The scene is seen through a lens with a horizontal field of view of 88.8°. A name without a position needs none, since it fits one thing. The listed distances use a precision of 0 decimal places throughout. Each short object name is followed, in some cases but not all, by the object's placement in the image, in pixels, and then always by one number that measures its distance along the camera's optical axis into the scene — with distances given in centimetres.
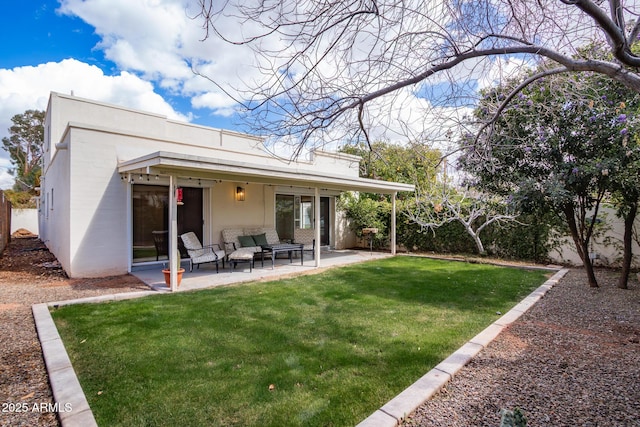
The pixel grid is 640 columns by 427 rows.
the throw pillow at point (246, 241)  1053
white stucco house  804
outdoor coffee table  976
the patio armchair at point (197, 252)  866
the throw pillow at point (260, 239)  1087
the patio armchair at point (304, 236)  1297
